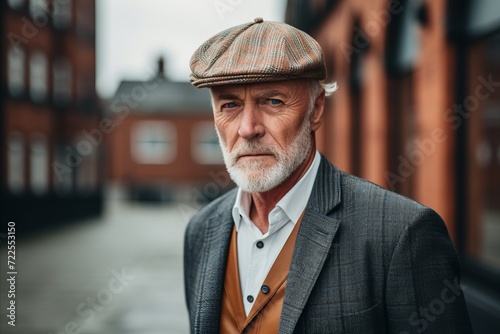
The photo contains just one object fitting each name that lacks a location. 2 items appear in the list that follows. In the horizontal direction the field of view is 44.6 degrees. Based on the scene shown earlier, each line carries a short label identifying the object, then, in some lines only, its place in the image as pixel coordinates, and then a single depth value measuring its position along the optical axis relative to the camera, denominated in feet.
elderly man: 6.13
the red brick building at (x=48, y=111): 59.47
